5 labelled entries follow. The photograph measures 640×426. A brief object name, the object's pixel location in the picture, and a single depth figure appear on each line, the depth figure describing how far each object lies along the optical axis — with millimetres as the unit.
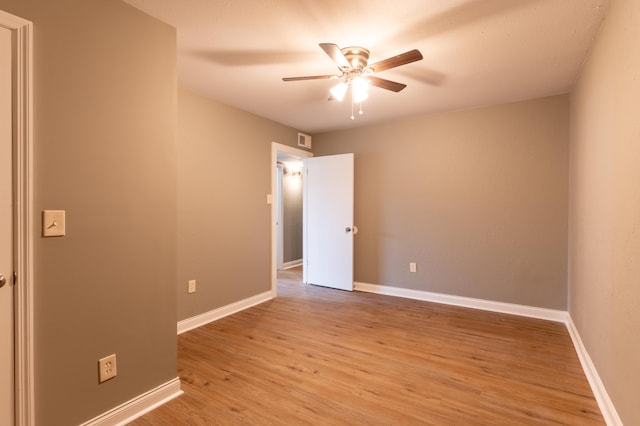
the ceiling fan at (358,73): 2119
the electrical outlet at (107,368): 1673
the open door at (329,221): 4477
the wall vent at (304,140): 4716
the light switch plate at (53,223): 1468
